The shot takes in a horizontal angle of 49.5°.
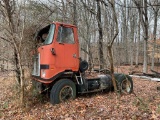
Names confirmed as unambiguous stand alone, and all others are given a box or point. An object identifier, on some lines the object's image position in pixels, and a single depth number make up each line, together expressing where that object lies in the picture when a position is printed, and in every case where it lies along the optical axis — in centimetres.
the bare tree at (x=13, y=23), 532
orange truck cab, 570
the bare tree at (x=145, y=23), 1435
